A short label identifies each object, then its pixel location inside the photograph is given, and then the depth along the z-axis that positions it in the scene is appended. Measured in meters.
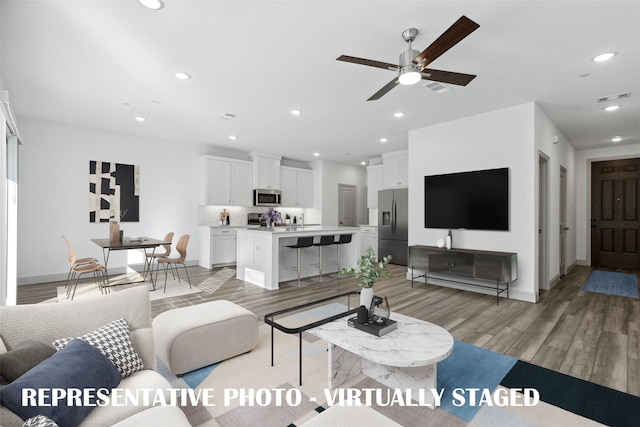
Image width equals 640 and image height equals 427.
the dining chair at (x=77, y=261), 4.25
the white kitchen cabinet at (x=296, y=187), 8.45
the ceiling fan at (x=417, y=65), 2.33
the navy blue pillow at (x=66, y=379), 1.13
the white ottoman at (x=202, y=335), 2.33
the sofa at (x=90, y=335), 1.27
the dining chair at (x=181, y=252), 5.17
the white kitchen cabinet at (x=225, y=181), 6.96
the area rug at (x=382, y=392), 1.87
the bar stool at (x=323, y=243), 5.47
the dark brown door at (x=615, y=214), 6.73
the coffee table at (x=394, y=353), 1.84
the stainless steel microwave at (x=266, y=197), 7.82
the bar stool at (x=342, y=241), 5.83
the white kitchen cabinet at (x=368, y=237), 7.99
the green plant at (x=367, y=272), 2.29
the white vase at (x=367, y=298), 2.28
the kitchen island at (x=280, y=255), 4.97
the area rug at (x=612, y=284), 4.78
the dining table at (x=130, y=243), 4.20
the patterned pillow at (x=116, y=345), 1.54
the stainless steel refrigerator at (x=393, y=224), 7.14
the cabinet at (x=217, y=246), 6.77
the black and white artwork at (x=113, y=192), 5.77
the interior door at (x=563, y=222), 5.94
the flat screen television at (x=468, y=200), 4.50
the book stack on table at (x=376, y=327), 2.10
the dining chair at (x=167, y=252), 5.18
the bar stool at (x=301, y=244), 5.16
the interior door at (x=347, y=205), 9.46
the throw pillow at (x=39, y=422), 1.05
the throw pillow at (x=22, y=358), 1.25
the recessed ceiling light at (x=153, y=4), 2.24
